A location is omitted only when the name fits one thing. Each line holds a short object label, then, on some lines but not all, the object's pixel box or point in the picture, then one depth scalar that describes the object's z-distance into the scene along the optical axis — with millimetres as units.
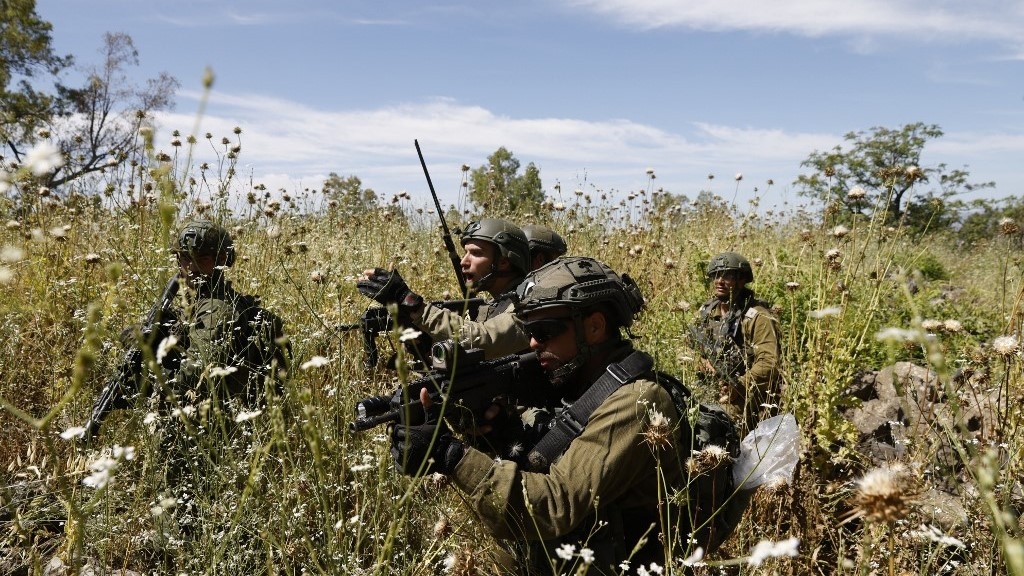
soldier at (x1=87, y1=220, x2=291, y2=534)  2365
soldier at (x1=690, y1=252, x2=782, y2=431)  4383
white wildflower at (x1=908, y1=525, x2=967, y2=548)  1321
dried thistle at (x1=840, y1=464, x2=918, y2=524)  989
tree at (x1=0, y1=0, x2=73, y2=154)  18838
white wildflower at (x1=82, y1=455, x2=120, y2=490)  1103
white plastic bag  2336
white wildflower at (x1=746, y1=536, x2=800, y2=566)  926
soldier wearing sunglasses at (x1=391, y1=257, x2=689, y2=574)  2027
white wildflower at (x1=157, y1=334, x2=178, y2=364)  1200
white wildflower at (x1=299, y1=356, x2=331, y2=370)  1430
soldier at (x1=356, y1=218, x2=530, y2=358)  3502
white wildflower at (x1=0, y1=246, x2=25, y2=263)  935
